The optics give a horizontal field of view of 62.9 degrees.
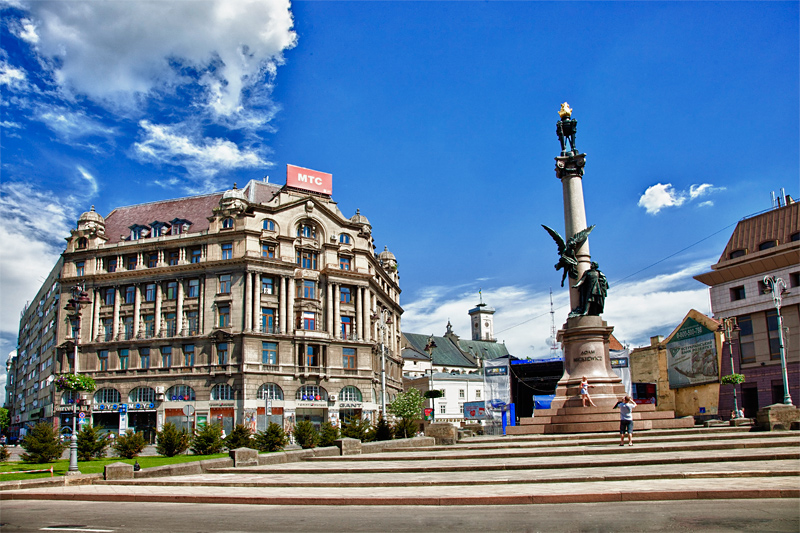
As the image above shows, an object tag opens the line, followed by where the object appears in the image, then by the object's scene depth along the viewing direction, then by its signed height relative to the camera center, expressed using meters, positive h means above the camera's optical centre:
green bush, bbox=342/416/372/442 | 29.90 -2.23
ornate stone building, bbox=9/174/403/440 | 59.72 +6.67
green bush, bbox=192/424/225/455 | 28.47 -2.43
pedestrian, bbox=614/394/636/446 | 20.72 -1.49
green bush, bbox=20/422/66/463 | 27.20 -2.29
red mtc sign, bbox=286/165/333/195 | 67.69 +21.00
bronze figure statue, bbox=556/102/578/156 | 34.50 +12.74
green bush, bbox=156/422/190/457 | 28.45 -2.39
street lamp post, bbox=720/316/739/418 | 50.96 +3.17
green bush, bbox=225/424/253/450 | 27.64 -2.29
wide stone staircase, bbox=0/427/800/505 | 13.38 -2.49
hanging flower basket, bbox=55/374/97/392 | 35.84 +0.37
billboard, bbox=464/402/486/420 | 75.50 -4.04
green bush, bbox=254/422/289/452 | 29.27 -2.51
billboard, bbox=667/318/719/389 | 67.88 +1.42
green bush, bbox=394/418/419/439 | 32.56 -2.44
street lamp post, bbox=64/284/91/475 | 27.59 +3.68
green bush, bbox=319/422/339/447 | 29.52 -2.42
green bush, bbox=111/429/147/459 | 26.59 -2.33
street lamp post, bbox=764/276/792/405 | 39.78 +4.77
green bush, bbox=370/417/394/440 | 32.00 -2.50
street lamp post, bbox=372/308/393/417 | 54.04 +5.86
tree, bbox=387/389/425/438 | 68.38 -2.78
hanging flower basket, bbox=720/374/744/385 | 49.53 -0.83
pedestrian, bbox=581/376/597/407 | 27.77 -0.73
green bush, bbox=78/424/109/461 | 28.20 -2.36
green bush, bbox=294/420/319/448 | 30.12 -2.44
